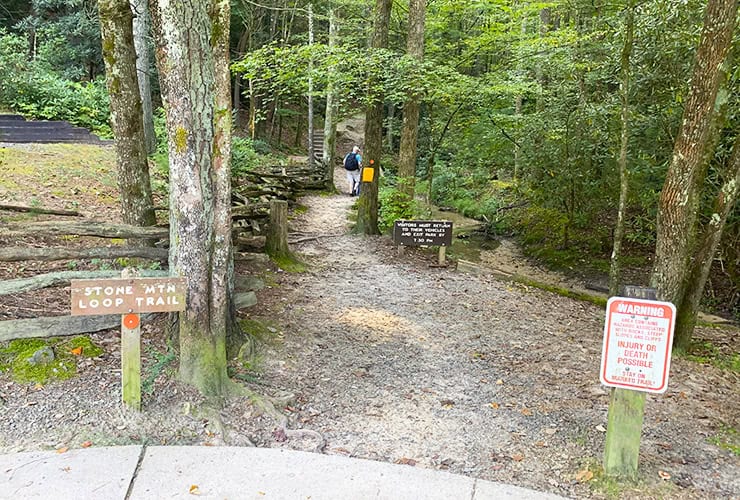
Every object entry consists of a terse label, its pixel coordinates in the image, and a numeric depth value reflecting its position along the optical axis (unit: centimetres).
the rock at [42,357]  460
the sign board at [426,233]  1082
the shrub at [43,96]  1515
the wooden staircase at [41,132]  1325
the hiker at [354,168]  1844
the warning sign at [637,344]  354
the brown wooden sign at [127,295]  394
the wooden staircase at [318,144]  2600
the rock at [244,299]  584
